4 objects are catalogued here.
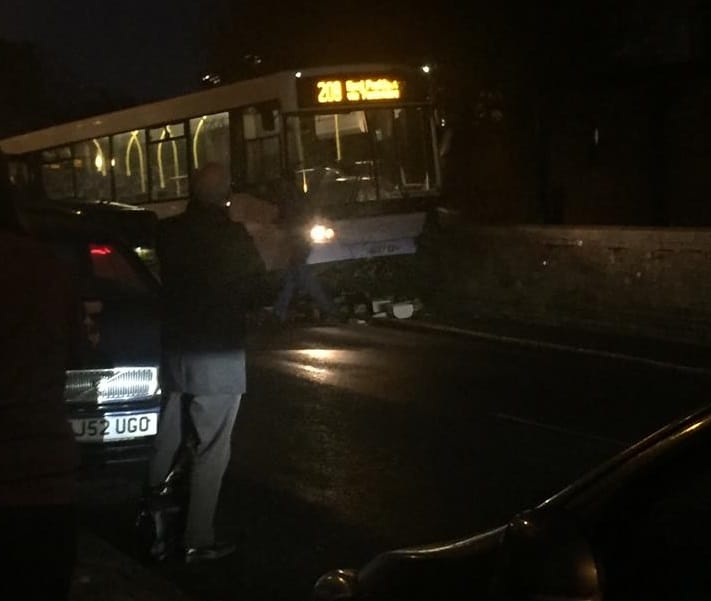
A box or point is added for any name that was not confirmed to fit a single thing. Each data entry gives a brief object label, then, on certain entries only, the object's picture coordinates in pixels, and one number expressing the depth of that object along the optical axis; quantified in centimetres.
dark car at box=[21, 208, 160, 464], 779
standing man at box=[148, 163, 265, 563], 666
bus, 1967
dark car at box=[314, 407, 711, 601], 295
